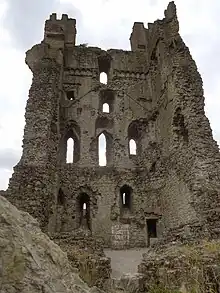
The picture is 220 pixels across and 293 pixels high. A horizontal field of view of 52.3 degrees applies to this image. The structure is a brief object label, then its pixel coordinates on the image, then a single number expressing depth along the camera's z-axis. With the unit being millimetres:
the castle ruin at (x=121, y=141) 9218
